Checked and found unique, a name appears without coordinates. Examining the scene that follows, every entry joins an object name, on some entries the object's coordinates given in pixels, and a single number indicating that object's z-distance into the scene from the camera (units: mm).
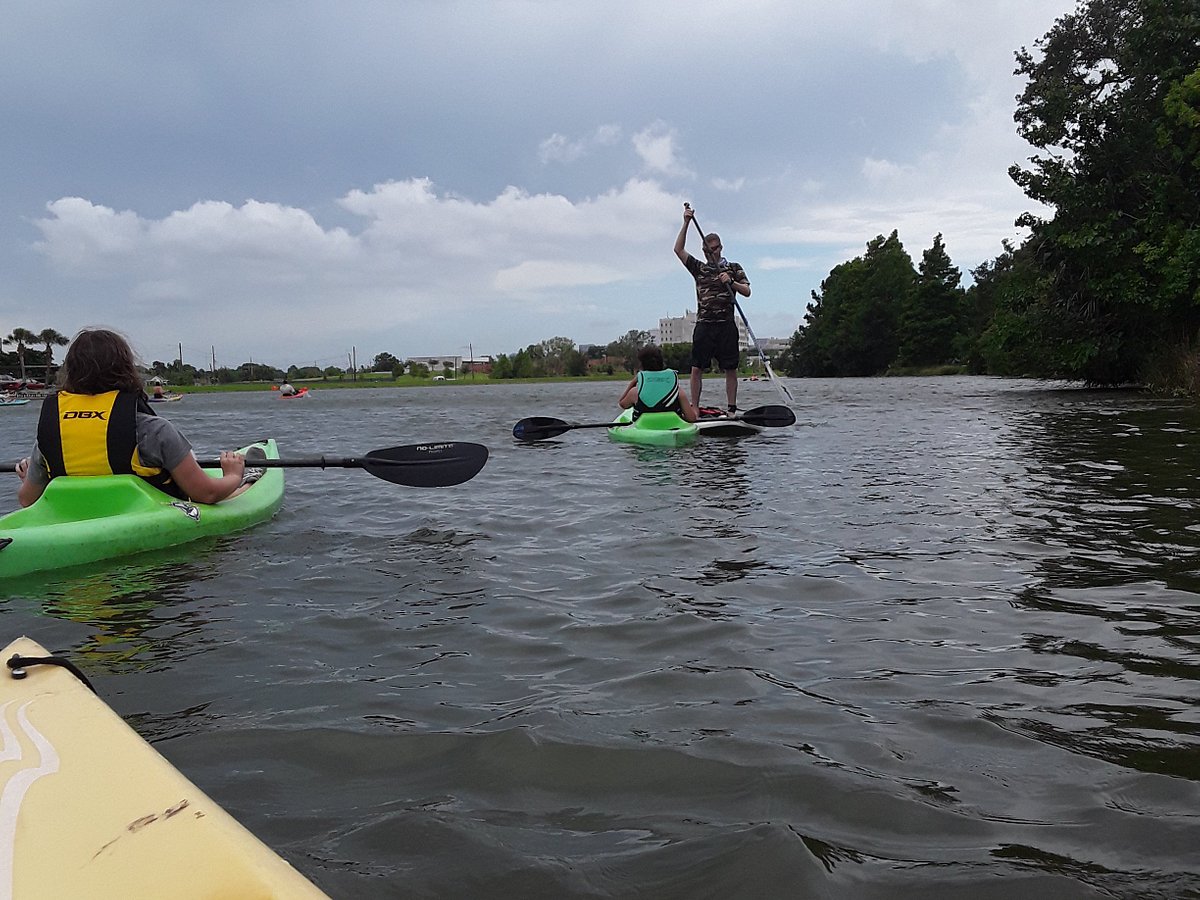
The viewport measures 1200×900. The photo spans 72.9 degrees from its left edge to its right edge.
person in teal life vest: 10312
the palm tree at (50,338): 85125
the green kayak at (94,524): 4348
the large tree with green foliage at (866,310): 75562
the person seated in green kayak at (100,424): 4637
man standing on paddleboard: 12094
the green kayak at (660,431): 9891
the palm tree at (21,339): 83188
